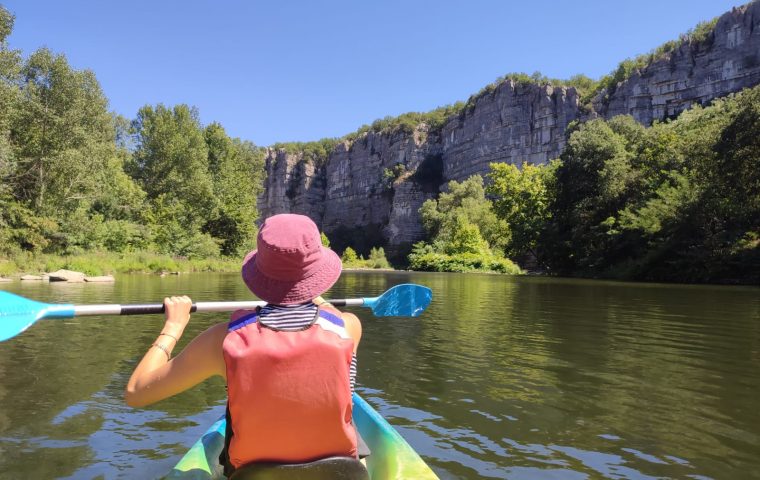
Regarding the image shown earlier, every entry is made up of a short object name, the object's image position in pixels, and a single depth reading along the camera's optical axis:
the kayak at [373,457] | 2.51
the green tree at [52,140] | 25.14
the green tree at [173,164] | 39.56
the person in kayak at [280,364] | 1.74
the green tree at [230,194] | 43.66
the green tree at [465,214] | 57.16
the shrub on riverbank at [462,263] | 45.38
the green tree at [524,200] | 41.00
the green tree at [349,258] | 72.97
